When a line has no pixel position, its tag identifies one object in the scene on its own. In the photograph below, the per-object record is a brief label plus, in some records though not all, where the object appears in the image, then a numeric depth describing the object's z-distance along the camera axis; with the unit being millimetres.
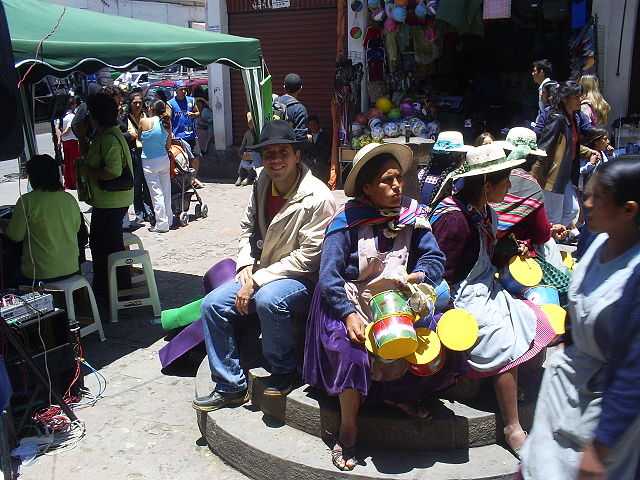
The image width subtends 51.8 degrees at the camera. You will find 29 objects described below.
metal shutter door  12266
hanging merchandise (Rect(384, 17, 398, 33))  10820
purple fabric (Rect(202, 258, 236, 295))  4552
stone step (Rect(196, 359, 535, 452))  3320
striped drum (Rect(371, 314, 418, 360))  2977
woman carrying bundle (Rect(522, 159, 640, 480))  1964
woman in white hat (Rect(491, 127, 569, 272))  3842
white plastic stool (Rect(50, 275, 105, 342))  5109
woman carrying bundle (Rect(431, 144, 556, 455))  3234
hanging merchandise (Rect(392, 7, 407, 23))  10539
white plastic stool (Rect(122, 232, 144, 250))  6402
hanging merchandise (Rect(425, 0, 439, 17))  10359
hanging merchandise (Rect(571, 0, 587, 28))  9992
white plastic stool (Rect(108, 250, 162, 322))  5789
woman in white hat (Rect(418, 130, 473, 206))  4785
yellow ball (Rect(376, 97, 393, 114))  10977
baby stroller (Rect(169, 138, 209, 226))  9312
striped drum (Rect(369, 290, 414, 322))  3064
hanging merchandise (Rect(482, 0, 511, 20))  9906
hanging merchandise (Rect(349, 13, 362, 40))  11281
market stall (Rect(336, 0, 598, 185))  10297
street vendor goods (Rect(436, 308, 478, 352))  3113
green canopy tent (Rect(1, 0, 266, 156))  4676
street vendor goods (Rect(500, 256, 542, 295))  3736
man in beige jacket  3582
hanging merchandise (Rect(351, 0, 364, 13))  11125
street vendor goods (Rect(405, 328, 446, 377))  3118
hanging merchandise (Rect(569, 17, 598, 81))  9578
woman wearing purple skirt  3217
